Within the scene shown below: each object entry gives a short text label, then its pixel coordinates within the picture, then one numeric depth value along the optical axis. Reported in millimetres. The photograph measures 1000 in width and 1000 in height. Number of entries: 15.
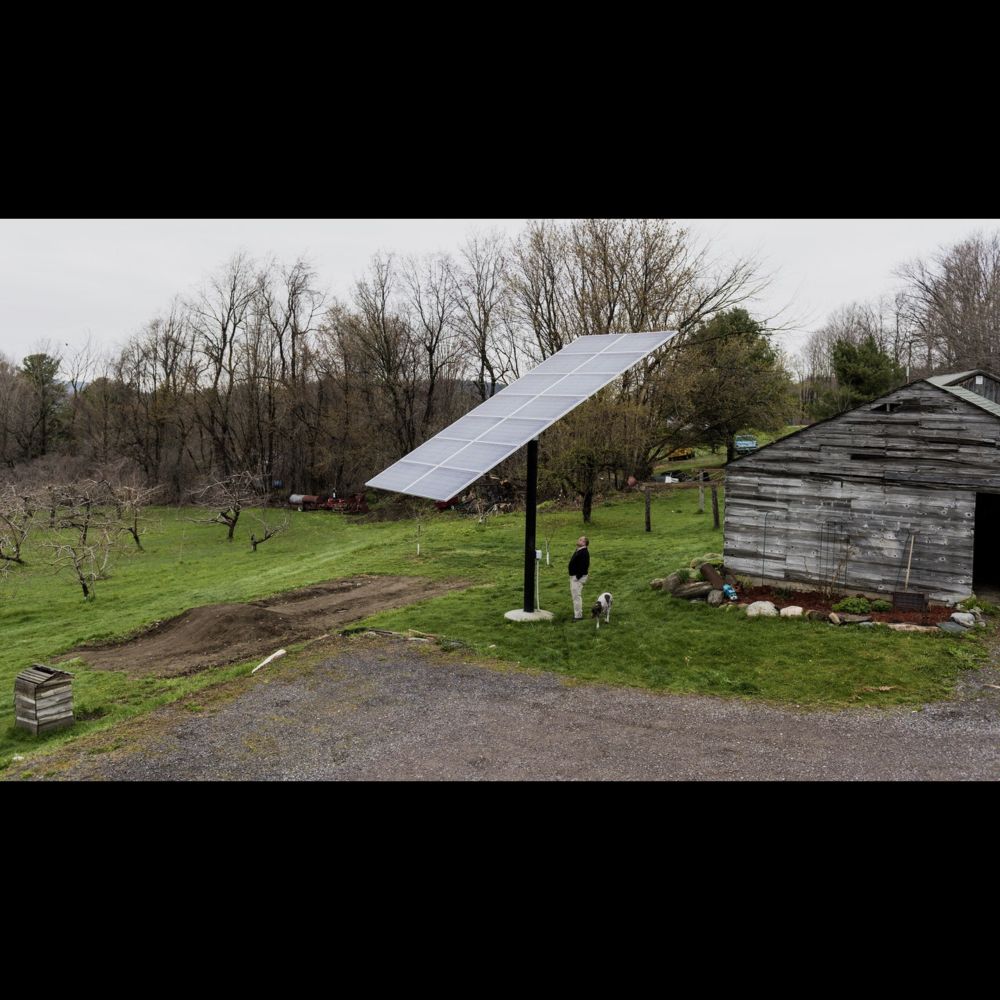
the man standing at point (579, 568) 13539
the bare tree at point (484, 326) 43812
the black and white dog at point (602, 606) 13453
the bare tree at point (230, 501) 29141
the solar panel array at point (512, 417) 12155
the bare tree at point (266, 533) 28688
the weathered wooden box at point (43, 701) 9516
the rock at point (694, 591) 14891
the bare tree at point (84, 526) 21980
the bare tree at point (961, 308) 42125
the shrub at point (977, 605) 12904
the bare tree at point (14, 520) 22881
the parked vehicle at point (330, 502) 39156
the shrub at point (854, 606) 13242
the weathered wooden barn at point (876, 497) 13109
